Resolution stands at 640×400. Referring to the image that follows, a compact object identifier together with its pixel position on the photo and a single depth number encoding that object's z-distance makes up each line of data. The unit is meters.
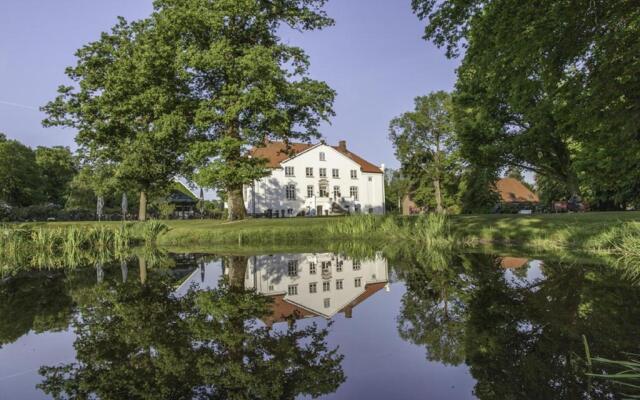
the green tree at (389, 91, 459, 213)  42.78
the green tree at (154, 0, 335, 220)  18.58
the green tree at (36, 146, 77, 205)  54.97
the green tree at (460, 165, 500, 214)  36.61
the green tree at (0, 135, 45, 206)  45.81
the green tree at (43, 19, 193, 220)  19.58
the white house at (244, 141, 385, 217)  41.91
